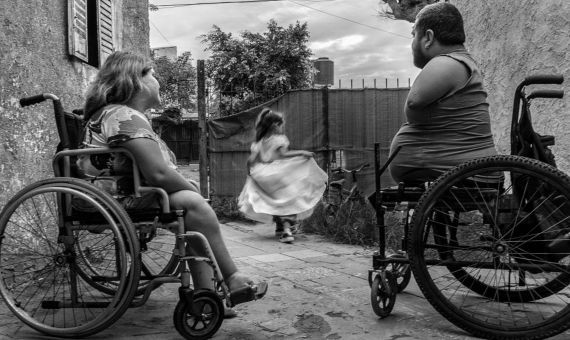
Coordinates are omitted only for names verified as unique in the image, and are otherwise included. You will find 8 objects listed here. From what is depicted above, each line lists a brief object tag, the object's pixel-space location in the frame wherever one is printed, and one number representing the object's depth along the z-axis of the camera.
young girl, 6.41
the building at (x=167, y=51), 39.34
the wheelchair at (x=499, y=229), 2.34
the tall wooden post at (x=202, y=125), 8.79
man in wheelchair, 2.71
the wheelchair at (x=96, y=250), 2.39
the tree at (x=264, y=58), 24.72
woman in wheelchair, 2.54
